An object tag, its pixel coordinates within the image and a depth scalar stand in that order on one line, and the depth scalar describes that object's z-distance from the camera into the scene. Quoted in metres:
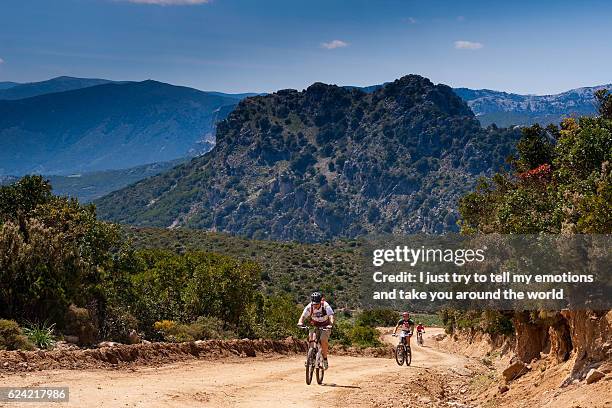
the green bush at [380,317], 98.12
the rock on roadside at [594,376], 13.31
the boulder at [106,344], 23.33
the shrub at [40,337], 20.23
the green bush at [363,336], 53.53
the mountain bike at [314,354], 17.48
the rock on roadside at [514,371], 18.58
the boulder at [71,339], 24.25
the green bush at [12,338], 18.56
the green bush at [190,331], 32.53
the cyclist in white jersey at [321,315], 17.48
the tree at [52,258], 24.59
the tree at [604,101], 30.48
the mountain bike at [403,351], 28.45
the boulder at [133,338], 30.22
